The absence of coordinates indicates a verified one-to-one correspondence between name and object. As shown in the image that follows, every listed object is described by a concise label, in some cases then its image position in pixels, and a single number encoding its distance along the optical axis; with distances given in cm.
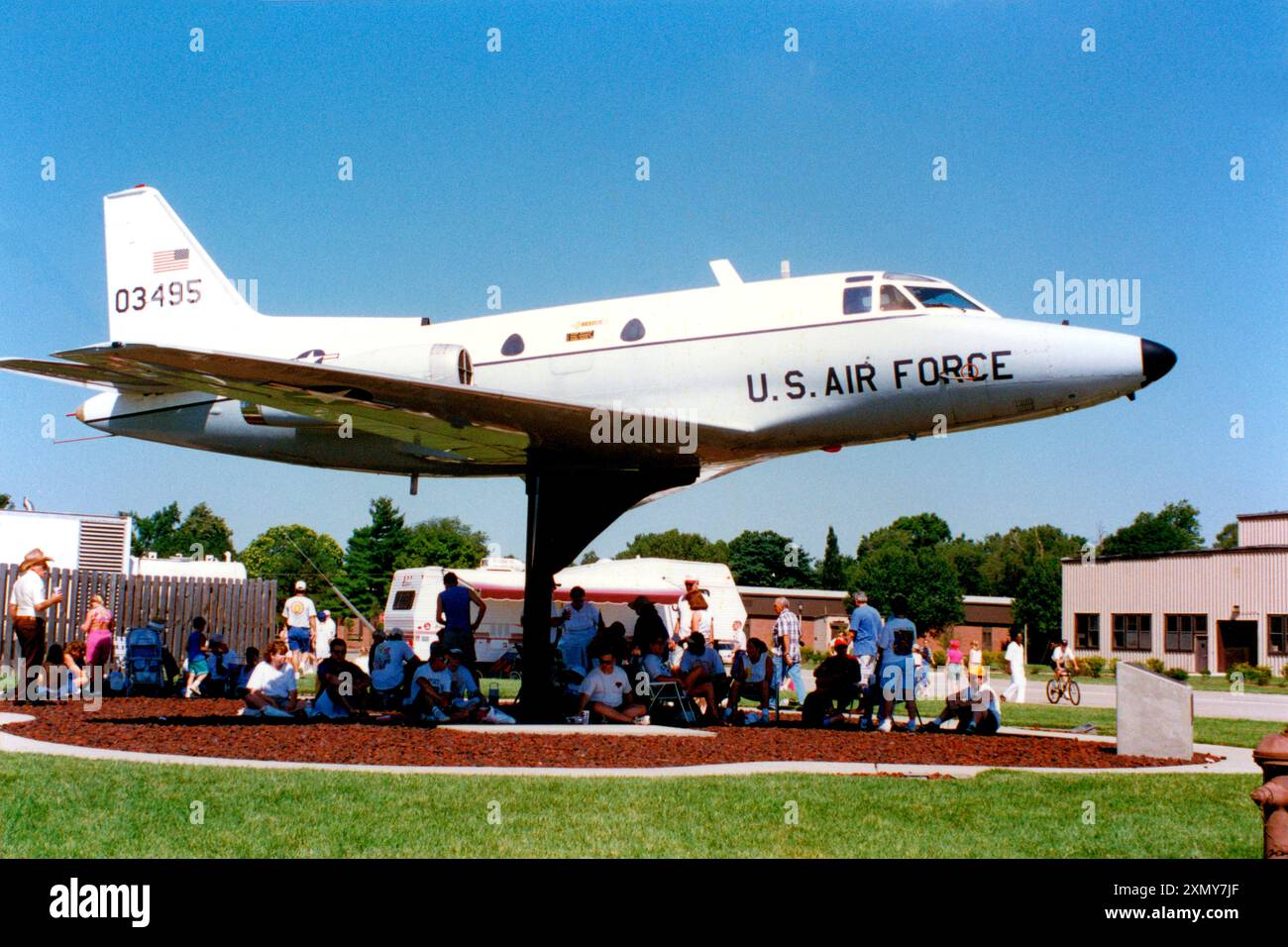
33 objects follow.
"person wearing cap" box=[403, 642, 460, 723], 1520
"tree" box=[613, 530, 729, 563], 13012
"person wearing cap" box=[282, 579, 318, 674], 2538
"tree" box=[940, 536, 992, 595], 10625
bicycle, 2825
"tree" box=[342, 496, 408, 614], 9256
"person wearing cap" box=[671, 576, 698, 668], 1973
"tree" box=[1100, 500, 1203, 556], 8119
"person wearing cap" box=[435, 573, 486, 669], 1642
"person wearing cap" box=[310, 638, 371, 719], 1532
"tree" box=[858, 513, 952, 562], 12150
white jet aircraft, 1459
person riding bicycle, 2834
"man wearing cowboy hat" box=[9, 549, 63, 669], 1570
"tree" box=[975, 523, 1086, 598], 9864
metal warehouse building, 4647
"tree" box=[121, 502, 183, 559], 11991
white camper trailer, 3741
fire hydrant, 575
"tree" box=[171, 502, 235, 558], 12975
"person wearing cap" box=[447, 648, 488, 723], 1529
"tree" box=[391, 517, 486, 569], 9344
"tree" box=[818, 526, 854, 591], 11400
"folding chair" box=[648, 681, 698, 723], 1580
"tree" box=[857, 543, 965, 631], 7988
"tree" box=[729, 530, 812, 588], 12238
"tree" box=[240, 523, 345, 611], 11119
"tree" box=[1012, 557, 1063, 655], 6944
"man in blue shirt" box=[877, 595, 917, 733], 1546
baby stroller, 2066
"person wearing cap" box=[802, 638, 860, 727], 1602
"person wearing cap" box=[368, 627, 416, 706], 1681
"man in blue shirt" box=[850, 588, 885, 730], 1588
